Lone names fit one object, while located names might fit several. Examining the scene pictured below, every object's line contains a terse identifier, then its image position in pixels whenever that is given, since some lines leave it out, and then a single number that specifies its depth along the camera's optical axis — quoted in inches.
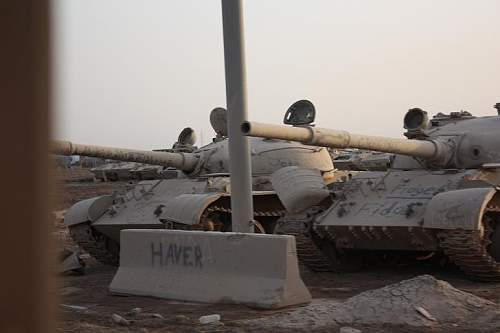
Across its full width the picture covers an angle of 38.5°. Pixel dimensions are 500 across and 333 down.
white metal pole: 379.2
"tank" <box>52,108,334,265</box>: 446.9
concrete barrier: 293.7
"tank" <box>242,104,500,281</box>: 346.0
